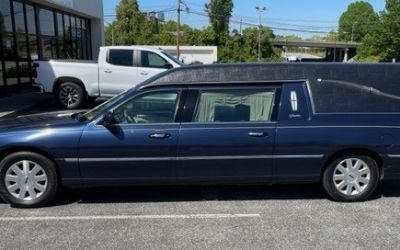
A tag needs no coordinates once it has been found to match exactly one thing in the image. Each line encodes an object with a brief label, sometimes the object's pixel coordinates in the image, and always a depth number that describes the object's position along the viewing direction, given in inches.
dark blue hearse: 211.2
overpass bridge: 4832.7
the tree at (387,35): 2299.5
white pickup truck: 522.9
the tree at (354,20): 5413.4
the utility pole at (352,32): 5344.5
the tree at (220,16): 3248.0
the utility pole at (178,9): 1770.2
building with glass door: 619.5
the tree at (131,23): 2982.3
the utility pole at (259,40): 3334.6
